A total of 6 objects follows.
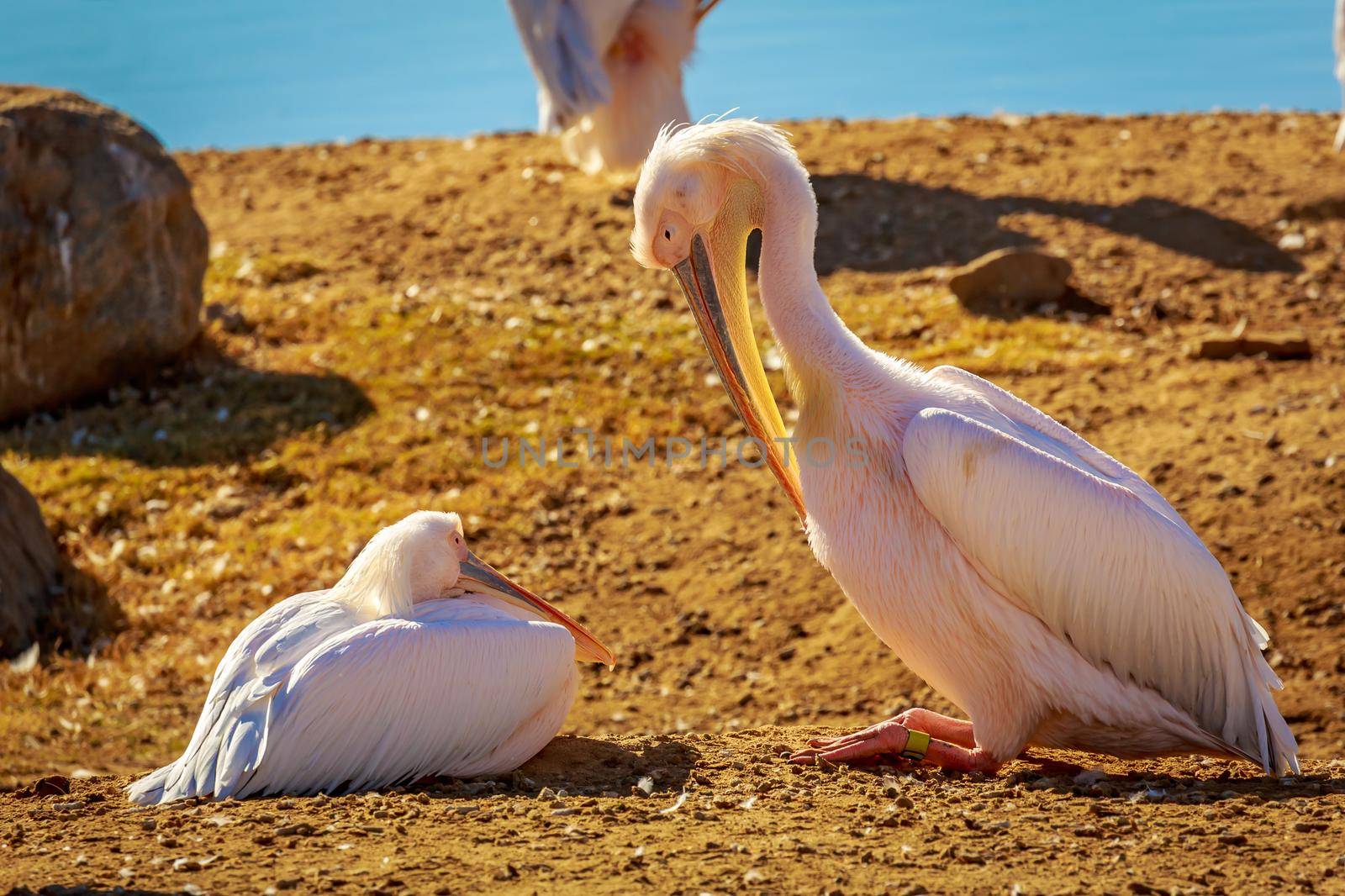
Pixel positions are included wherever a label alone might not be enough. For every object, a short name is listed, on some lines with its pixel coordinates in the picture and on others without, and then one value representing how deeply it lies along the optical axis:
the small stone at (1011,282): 19.75
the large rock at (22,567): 13.77
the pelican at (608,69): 23.53
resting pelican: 8.22
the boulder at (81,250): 18.86
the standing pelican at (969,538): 8.23
